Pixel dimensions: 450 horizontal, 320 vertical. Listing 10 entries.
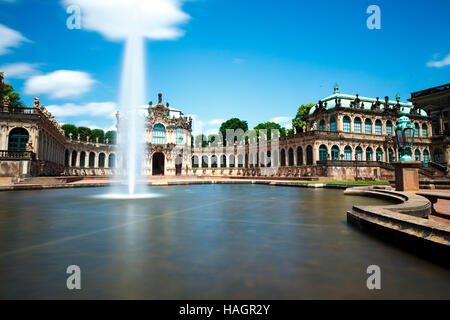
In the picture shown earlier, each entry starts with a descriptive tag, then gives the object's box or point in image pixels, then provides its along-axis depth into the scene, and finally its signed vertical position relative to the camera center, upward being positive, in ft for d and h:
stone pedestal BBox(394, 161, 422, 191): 50.90 -1.14
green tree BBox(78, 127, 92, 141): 287.07 +47.29
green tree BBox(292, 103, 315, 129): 218.73 +49.27
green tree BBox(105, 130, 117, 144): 286.66 +45.26
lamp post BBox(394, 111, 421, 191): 50.93 +0.05
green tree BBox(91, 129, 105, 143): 309.10 +47.78
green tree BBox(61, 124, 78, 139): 277.31 +47.89
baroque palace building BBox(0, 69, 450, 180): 114.11 +17.34
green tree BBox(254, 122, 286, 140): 269.23 +46.65
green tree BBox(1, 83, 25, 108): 173.17 +54.26
